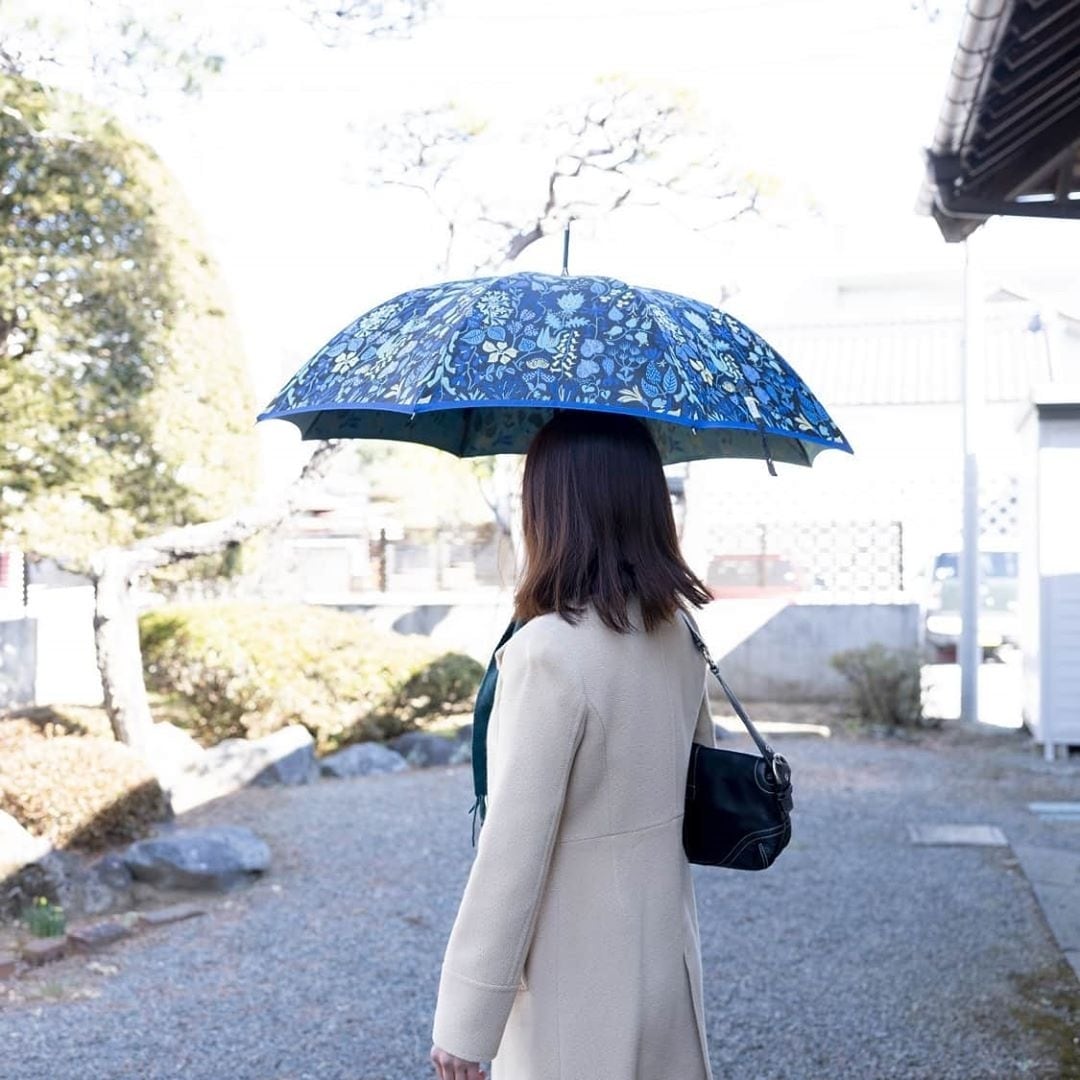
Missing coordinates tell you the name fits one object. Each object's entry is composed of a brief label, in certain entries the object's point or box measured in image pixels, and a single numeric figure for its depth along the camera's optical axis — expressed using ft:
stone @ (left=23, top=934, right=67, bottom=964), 16.78
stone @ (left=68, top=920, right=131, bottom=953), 17.34
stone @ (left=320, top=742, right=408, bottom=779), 31.01
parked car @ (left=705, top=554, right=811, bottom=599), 47.21
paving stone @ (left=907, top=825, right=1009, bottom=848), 23.91
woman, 6.23
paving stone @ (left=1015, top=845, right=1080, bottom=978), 17.94
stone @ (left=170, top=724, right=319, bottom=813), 28.14
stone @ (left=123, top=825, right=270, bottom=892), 20.07
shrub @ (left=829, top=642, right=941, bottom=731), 37.73
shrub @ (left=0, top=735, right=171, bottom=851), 20.77
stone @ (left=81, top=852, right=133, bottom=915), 19.10
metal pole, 38.42
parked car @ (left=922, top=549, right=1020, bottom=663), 52.70
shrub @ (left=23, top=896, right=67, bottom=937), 17.40
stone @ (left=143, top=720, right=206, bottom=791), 27.94
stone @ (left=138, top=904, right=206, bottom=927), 18.65
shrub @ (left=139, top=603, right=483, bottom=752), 33.06
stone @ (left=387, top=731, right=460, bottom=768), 32.48
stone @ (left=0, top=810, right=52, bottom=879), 18.74
